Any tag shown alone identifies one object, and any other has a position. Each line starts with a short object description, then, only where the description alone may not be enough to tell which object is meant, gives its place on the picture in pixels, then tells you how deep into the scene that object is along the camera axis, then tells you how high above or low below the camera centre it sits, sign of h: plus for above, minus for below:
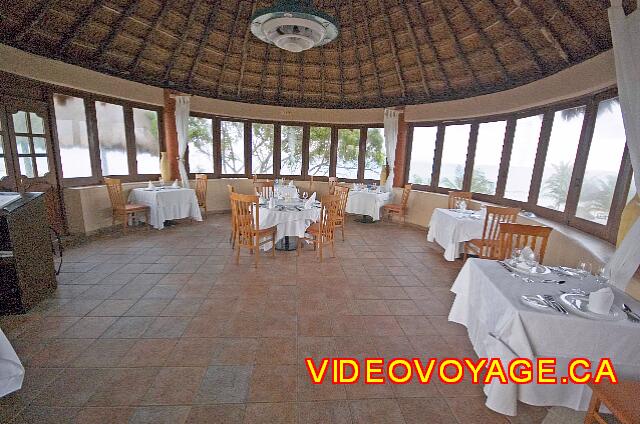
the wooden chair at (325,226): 4.17 -0.93
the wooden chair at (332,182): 7.10 -0.46
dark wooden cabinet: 2.62 -0.96
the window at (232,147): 7.59 +0.37
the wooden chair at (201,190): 6.74 -0.72
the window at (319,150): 8.08 +0.39
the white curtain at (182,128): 6.53 +0.69
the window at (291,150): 8.08 +0.35
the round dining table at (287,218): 4.33 -0.84
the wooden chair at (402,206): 6.45 -0.89
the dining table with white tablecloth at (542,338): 1.57 -0.93
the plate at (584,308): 1.58 -0.76
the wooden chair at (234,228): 4.12 -0.98
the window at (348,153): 7.94 +0.34
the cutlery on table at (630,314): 1.58 -0.76
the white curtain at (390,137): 6.98 +0.73
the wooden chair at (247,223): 3.82 -0.85
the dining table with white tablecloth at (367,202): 6.39 -0.82
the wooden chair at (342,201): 5.25 -0.66
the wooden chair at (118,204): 5.23 -0.89
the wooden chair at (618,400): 1.28 -1.04
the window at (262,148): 7.90 +0.36
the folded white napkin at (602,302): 1.59 -0.70
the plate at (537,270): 2.14 -0.73
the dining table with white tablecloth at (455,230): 4.13 -0.88
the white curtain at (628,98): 2.02 +0.57
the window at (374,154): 7.70 +0.33
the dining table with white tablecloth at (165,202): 5.55 -0.88
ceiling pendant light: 3.02 +1.55
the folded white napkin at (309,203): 4.59 -0.64
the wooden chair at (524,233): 2.58 -0.54
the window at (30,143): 4.27 +0.13
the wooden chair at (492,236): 3.53 -0.85
